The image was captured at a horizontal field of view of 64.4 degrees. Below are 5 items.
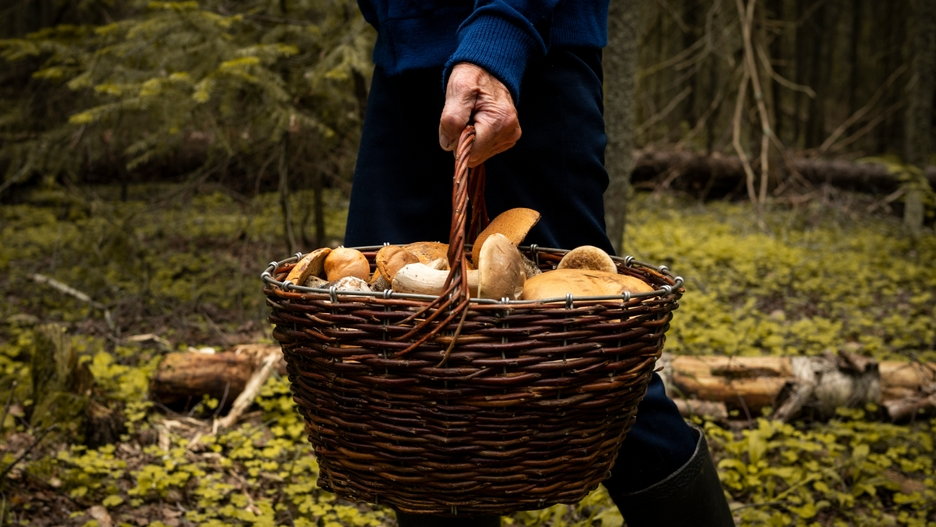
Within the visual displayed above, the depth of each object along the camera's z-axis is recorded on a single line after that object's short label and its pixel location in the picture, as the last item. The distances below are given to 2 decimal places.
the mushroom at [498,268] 1.13
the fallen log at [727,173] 9.09
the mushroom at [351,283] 1.17
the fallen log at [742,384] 3.02
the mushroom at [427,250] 1.32
